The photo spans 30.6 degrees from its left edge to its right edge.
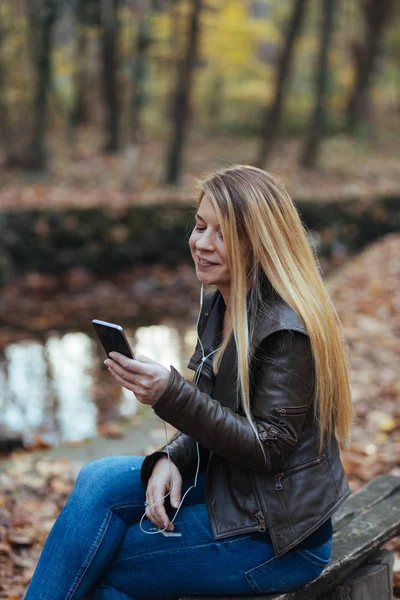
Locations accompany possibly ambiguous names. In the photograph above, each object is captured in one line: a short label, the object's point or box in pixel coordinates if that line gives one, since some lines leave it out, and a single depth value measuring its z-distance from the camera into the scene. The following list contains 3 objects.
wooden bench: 2.26
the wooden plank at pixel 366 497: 2.68
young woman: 2.01
